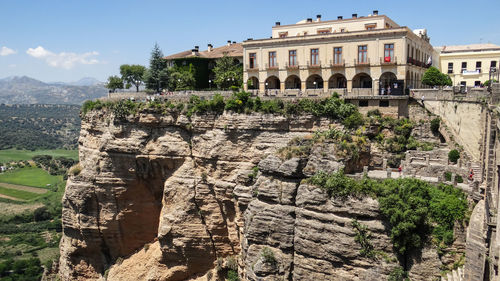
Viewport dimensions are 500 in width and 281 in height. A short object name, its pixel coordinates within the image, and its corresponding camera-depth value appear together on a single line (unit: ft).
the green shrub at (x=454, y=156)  90.17
